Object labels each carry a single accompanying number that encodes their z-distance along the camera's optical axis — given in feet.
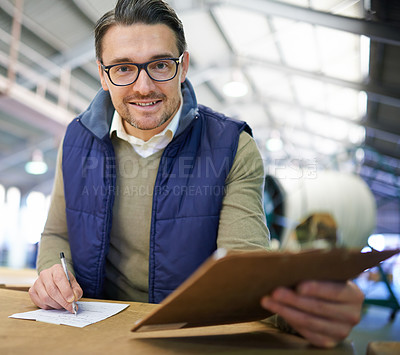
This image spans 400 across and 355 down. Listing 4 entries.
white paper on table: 2.27
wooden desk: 1.74
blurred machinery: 9.43
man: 3.53
